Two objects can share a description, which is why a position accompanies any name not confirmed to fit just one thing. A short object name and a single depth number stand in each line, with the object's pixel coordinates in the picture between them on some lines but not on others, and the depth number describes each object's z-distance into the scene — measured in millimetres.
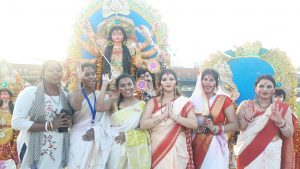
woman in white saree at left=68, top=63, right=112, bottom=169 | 2863
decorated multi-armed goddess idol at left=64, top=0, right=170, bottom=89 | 4270
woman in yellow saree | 2912
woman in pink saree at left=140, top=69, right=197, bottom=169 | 2878
